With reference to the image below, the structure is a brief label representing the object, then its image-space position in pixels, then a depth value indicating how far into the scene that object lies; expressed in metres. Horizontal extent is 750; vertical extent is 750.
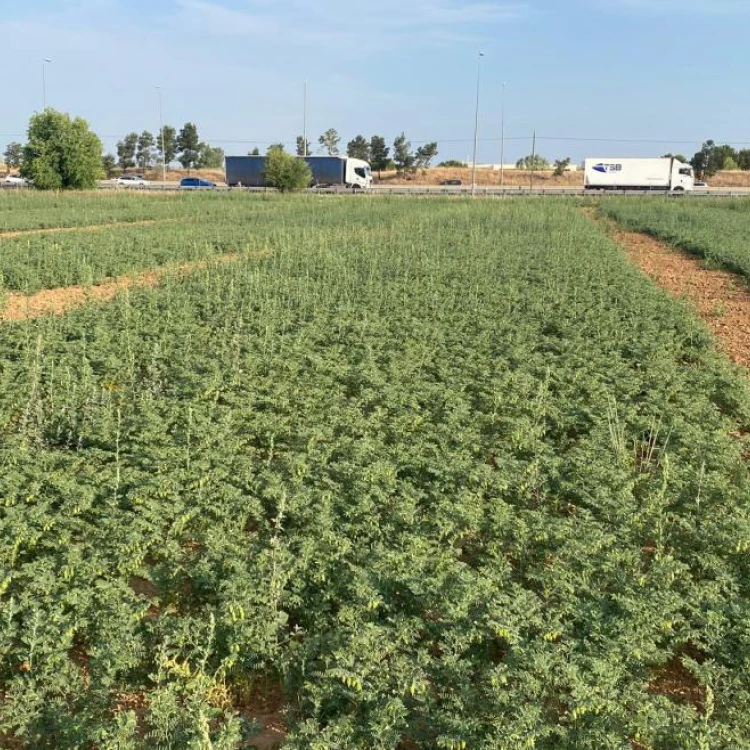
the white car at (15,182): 54.36
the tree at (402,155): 79.50
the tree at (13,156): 85.94
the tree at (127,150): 87.62
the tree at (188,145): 82.06
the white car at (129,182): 59.28
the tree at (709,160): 83.49
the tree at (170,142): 83.31
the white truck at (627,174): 60.03
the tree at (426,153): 80.12
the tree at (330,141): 89.38
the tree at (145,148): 87.62
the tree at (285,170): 47.91
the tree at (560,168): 81.43
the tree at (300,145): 85.50
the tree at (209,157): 86.69
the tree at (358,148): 85.49
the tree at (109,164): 81.44
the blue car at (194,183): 59.97
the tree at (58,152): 42.78
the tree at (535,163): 98.19
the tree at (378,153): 79.69
